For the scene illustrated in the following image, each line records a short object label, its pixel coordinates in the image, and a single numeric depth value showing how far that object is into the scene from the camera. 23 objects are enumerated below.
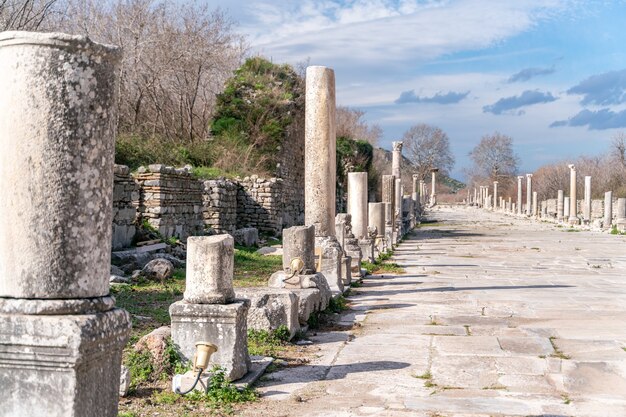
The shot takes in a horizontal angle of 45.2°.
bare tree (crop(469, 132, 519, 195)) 96.75
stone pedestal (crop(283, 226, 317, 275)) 9.78
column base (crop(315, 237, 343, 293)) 11.48
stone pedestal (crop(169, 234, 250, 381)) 6.09
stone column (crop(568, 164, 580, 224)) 40.45
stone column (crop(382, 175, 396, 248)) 26.81
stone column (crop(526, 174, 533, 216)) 55.81
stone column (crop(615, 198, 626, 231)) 34.31
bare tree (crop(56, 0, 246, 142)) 26.61
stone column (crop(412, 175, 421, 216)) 42.72
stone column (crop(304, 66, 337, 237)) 12.05
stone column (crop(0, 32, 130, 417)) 3.04
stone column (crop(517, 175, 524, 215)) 58.03
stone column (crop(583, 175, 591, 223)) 38.97
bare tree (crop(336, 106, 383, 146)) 56.34
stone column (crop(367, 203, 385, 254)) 19.91
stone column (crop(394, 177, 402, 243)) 26.10
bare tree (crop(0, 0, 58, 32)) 17.23
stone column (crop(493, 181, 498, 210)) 74.62
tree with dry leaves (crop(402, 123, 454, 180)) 91.31
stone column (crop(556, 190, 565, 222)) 45.56
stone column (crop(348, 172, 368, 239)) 17.25
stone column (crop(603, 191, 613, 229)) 35.72
